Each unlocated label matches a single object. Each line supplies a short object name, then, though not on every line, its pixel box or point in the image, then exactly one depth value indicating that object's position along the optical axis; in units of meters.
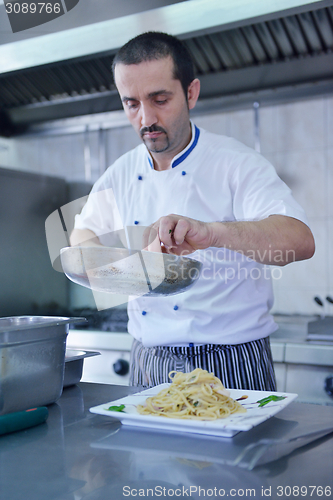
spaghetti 0.80
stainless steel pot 0.82
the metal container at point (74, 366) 1.10
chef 1.31
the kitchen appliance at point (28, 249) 2.70
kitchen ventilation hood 1.72
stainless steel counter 0.57
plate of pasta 0.74
